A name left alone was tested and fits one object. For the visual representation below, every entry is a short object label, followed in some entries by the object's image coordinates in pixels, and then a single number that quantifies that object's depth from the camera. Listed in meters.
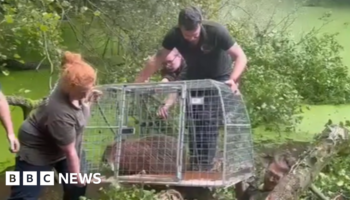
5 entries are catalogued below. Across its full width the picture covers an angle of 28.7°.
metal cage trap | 3.14
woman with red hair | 2.44
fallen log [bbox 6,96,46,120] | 3.96
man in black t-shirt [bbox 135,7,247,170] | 3.24
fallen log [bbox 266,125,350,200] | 2.83
